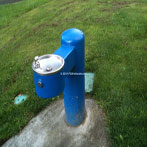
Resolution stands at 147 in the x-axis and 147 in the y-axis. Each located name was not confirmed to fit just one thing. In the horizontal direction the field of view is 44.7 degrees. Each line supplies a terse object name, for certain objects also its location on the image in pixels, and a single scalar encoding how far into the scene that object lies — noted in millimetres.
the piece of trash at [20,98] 2720
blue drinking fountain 1318
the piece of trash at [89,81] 2761
